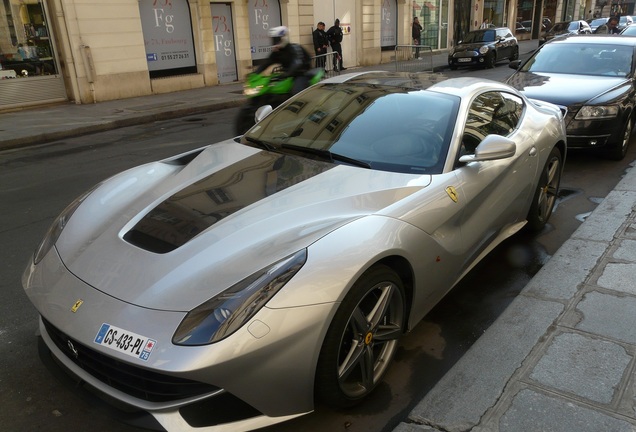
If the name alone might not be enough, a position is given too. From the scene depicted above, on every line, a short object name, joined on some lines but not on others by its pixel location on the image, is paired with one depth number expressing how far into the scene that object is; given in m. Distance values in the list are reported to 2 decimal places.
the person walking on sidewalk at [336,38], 19.94
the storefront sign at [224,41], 17.23
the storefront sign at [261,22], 18.34
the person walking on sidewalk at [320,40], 19.81
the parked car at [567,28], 28.39
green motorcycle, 7.98
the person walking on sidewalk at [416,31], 25.95
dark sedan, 6.67
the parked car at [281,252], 2.10
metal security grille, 13.10
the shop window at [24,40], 13.05
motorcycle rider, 8.02
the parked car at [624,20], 30.45
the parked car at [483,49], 21.11
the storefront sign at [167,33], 15.36
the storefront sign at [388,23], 24.30
